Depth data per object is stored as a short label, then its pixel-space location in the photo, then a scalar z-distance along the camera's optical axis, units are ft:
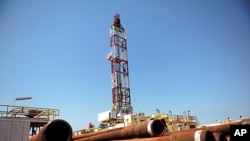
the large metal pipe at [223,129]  24.28
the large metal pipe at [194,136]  16.26
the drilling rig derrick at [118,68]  144.30
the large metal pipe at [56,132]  19.20
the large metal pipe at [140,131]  27.43
